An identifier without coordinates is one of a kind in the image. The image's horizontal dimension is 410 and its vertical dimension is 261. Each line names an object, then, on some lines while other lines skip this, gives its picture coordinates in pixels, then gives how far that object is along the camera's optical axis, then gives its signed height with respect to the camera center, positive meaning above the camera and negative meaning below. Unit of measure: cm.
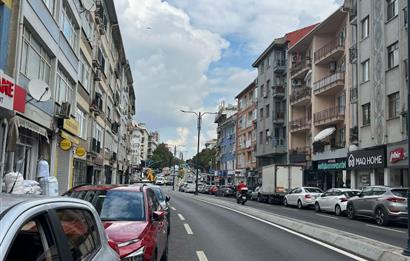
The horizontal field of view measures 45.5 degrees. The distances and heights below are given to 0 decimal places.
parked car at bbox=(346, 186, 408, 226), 2008 -88
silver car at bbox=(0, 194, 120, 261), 284 -37
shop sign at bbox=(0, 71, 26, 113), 1289 +217
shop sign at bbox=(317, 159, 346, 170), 3784 +149
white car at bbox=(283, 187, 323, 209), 3180 -99
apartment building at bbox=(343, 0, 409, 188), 2873 +589
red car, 682 -68
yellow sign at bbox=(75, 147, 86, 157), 2605 +122
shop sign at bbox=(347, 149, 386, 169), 3064 +163
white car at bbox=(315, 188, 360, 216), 2635 -99
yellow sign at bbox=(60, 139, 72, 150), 2203 +132
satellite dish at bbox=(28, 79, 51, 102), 1577 +274
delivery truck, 3841 +8
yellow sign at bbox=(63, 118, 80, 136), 2344 +246
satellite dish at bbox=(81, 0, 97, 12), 2950 +1089
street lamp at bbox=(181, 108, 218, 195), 6012 +708
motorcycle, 3462 -115
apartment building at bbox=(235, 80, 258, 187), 6906 +708
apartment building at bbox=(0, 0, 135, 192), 1640 +442
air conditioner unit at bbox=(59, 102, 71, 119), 2235 +296
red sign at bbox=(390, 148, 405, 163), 2772 +170
